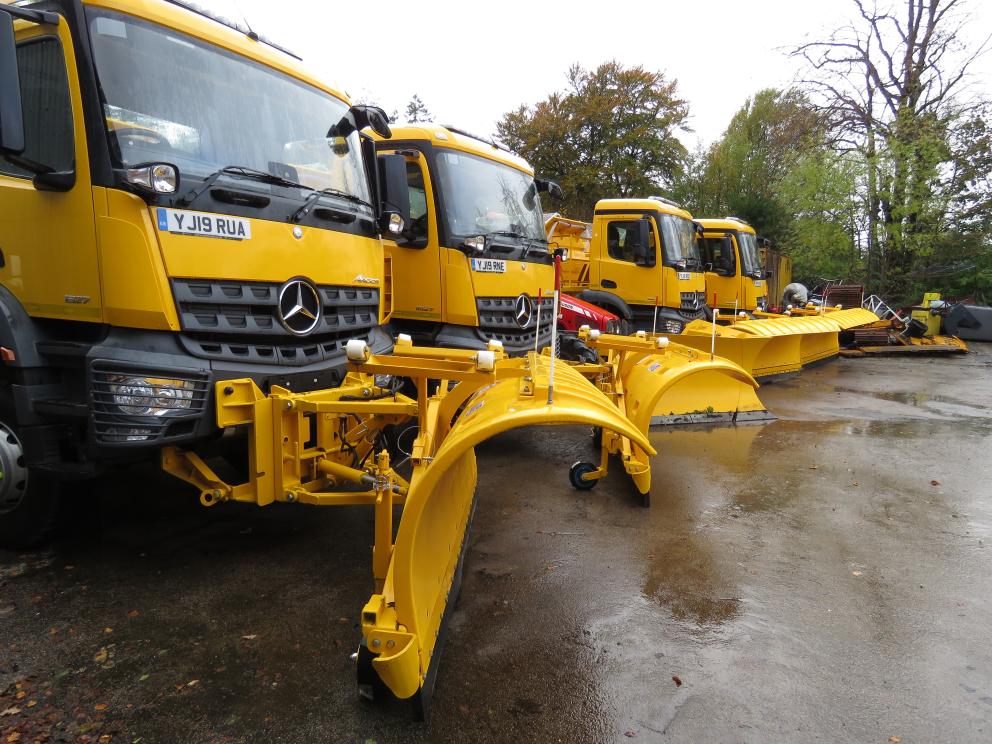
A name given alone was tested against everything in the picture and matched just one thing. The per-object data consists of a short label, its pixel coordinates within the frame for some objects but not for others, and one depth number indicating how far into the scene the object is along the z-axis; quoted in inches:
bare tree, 725.3
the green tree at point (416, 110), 1591.4
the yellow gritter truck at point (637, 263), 393.7
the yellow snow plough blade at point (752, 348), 350.9
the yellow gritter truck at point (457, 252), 220.7
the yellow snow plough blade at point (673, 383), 184.9
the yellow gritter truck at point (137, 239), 111.0
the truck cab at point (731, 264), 527.2
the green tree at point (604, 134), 1060.5
